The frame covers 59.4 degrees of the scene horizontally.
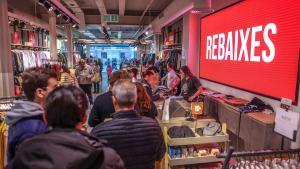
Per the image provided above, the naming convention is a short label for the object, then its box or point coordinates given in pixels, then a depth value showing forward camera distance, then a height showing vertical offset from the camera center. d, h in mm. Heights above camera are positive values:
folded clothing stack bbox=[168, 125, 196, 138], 3187 -906
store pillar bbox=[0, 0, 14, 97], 5336 +14
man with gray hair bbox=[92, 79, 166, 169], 1820 -522
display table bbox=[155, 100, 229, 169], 3090 -986
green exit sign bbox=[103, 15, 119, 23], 10762 +1636
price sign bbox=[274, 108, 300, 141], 2460 -637
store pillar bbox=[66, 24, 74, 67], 13615 +752
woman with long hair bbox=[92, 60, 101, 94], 11518 -883
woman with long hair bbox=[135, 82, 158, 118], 2939 -502
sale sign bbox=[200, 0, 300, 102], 3484 +182
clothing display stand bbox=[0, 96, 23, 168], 3115 -956
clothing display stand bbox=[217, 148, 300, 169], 1846 -717
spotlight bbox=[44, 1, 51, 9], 6593 +1359
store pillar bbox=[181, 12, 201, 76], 7223 +414
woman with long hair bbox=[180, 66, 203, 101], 5623 -609
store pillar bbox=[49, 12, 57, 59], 10641 +937
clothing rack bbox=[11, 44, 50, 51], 8493 +404
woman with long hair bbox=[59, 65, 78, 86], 7203 -548
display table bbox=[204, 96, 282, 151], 3367 -1014
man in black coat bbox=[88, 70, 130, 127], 2980 -577
